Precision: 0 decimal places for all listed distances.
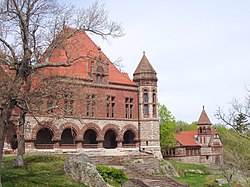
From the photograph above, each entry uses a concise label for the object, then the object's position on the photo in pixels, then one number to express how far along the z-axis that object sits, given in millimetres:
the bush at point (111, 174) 21172
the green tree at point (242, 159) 18281
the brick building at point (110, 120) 30453
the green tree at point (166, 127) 48872
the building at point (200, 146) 54969
